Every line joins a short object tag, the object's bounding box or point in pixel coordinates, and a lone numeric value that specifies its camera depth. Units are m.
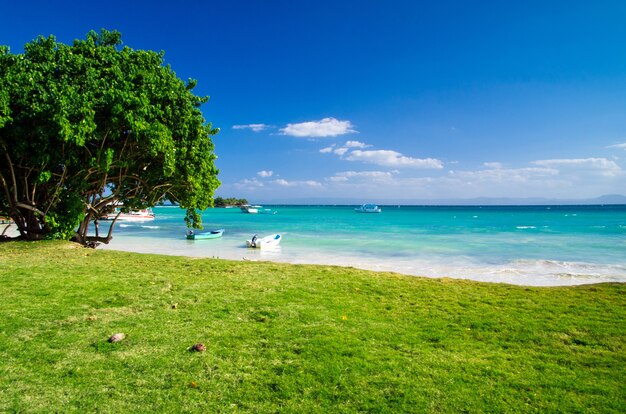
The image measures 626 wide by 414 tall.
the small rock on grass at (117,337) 5.18
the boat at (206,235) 31.34
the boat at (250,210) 109.75
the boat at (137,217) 59.63
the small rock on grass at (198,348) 4.93
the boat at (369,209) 123.45
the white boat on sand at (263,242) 25.19
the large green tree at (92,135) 11.45
